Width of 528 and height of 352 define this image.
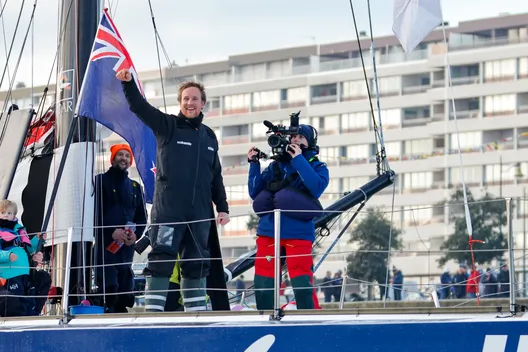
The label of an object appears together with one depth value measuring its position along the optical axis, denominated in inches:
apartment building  3552.1
